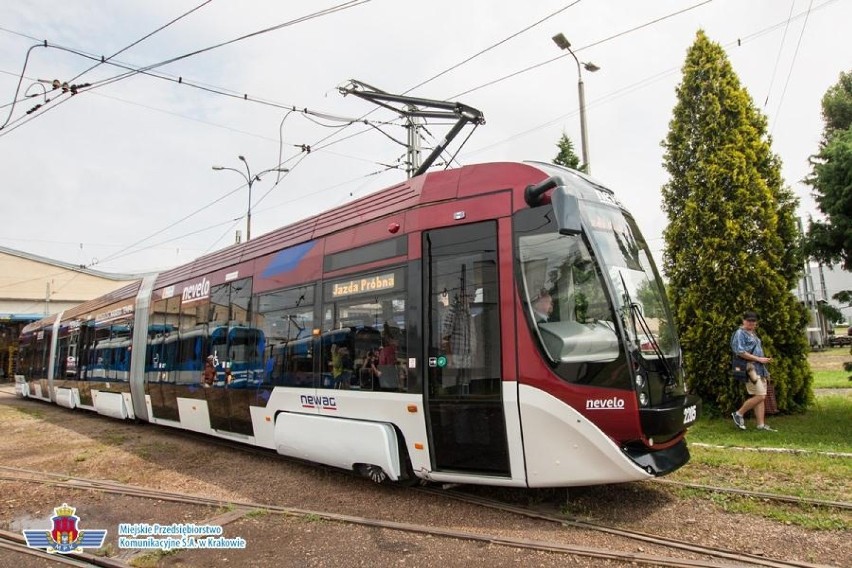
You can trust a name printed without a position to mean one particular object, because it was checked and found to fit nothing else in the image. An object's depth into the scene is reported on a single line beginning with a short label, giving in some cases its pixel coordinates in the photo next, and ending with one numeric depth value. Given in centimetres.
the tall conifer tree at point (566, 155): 1667
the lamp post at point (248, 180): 2155
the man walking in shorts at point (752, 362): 808
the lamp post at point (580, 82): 1180
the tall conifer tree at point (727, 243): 942
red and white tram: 486
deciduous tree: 793
